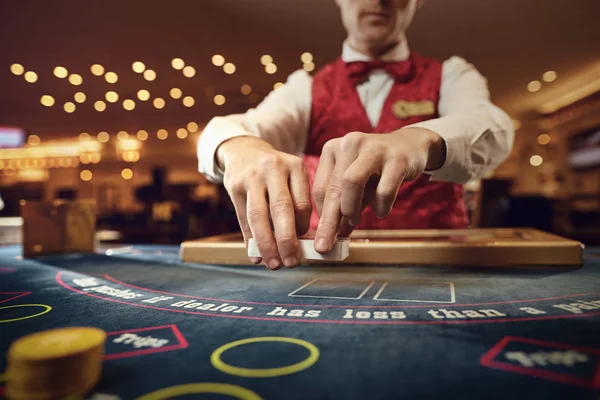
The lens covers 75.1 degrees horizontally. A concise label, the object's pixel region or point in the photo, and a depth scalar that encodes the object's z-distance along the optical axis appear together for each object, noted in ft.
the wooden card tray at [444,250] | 3.29
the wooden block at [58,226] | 4.85
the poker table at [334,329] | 1.27
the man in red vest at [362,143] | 2.41
